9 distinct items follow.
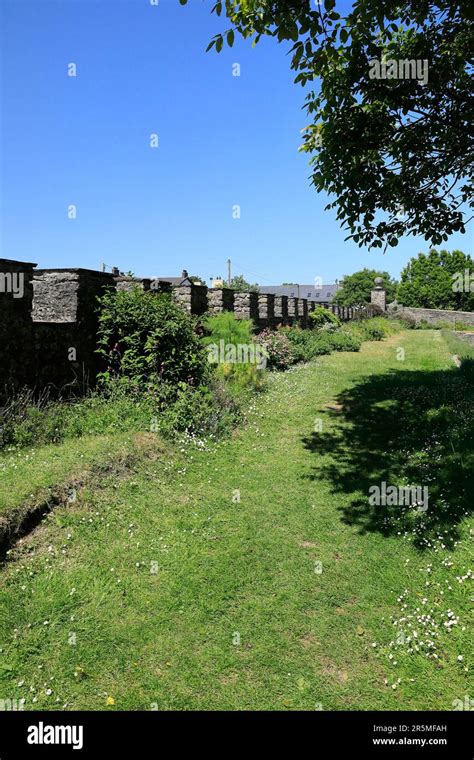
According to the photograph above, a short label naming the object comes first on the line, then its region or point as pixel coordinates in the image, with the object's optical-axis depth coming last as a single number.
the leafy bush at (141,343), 8.33
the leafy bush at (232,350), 10.62
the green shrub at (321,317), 23.57
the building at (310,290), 116.94
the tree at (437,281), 51.94
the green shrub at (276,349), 14.51
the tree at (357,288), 95.38
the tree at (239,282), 73.21
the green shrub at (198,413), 7.57
